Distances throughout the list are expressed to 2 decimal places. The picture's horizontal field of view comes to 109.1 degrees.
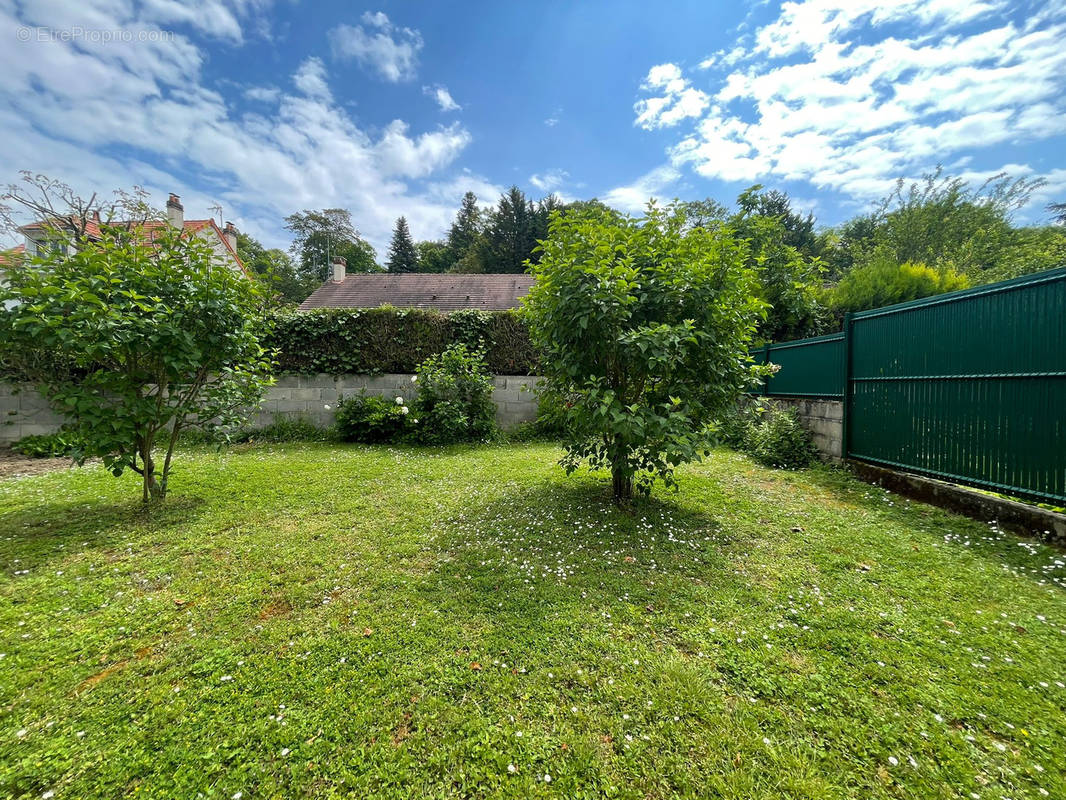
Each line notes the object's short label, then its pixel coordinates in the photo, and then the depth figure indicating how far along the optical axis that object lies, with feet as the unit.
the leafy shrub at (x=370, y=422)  21.25
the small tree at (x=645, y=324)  9.60
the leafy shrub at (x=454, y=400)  21.26
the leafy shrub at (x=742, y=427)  19.54
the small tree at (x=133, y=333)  8.89
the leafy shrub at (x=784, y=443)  16.83
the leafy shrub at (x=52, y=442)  9.57
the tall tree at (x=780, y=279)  24.38
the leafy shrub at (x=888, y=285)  24.02
